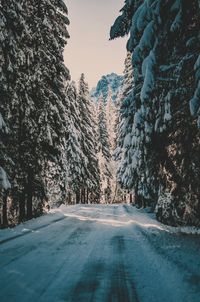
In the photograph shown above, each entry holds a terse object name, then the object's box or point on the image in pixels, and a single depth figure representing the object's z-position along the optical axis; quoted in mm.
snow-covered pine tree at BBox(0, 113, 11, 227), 11156
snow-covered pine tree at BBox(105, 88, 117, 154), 107131
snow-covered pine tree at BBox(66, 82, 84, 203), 37219
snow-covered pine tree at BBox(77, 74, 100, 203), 44469
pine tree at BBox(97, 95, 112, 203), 60875
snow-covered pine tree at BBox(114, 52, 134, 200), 33181
